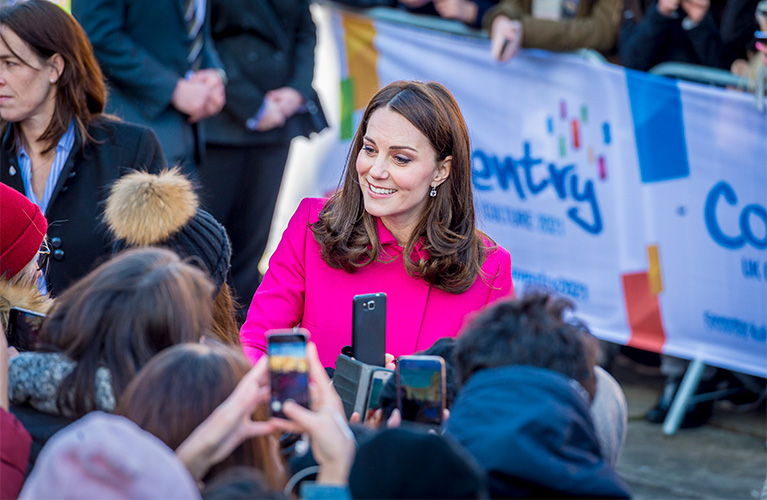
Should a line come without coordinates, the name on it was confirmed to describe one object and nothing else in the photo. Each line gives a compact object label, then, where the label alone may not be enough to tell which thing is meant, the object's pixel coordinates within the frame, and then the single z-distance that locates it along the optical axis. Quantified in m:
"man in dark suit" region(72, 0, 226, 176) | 9.16
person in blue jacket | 3.32
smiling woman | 6.32
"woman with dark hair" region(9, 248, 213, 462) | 3.87
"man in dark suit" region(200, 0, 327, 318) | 10.57
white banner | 9.30
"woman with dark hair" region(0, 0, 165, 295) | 7.23
